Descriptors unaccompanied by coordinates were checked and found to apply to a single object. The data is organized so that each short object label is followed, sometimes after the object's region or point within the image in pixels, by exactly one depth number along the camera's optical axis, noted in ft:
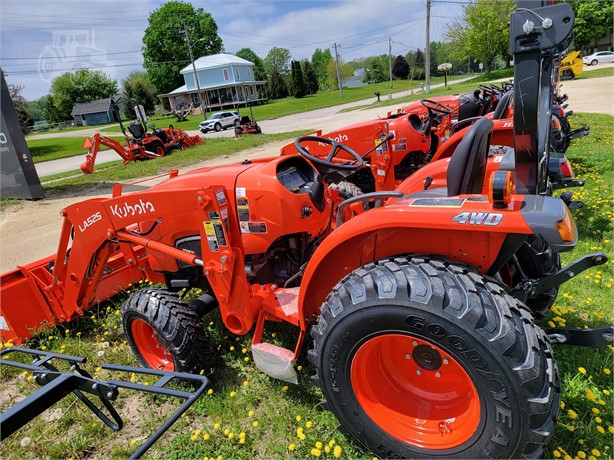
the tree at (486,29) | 126.00
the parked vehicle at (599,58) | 119.14
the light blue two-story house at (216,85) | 183.62
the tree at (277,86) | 205.57
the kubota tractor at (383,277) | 5.02
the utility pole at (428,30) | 89.92
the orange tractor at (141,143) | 39.99
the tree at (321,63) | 251.19
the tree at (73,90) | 199.00
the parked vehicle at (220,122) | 97.30
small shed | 192.24
